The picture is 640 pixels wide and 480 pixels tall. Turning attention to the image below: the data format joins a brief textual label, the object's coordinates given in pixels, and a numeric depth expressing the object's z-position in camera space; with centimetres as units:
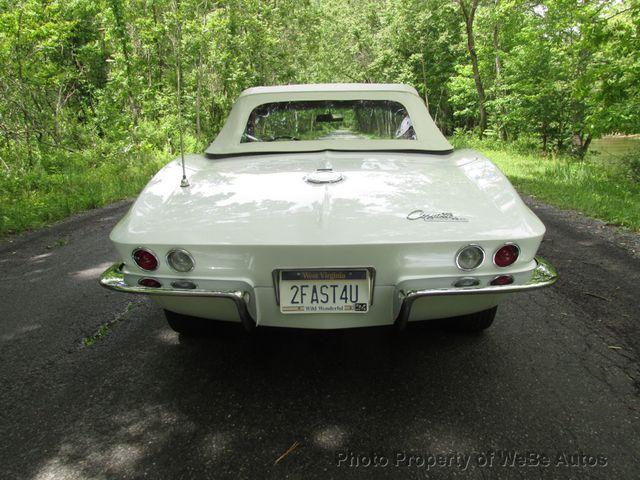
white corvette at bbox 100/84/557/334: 176
